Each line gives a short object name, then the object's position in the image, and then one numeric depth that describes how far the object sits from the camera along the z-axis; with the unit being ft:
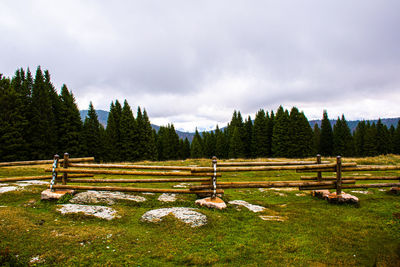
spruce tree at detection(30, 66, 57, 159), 108.37
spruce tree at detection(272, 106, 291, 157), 173.47
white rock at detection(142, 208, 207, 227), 19.02
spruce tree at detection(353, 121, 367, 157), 224.20
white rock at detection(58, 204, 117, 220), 19.90
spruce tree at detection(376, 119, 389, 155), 212.23
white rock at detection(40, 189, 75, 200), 23.72
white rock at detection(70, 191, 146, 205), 23.70
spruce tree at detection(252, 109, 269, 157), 191.42
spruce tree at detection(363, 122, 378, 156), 211.82
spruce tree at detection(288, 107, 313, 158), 171.83
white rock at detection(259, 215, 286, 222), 20.62
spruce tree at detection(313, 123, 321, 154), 216.80
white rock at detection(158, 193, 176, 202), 25.96
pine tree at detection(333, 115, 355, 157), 202.49
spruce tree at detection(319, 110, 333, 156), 208.33
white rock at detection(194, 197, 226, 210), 22.98
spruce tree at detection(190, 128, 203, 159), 246.97
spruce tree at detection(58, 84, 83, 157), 121.70
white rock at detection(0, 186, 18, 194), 26.02
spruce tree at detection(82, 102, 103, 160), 140.36
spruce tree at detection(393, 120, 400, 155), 217.15
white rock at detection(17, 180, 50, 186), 30.71
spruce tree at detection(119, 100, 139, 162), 152.87
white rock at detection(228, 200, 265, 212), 23.43
